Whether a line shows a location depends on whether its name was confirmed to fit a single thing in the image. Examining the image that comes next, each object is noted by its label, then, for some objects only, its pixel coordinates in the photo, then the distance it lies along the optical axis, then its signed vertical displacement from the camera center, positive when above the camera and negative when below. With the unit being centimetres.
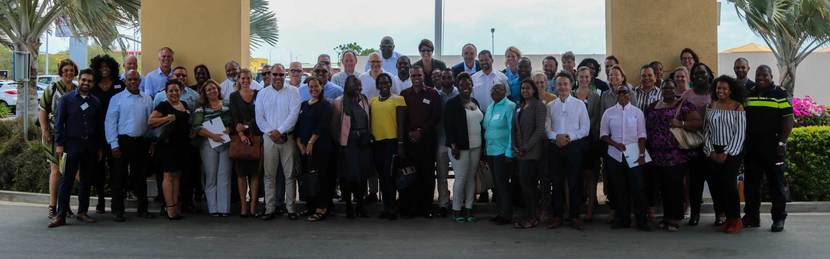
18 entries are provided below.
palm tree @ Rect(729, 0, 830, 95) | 1727 +252
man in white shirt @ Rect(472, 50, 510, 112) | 959 +61
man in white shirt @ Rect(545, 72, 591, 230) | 823 -12
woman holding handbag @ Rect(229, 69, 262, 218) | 898 -12
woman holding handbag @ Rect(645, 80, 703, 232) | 814 -14
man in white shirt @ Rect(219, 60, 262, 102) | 980 +63
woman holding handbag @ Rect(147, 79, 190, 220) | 882 -9
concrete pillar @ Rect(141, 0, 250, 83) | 1066 +135
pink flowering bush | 1314 +30
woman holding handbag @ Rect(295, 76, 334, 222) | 889 -12
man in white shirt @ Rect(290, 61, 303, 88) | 980 +72
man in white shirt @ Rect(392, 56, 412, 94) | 963 +65
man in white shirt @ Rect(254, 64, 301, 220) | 892 +7
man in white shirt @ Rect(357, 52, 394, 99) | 980 +65
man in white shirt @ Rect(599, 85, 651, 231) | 815 -25
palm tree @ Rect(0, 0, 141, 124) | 1260 +196
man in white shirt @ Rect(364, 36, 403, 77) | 1046 +102
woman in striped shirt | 801 -9
